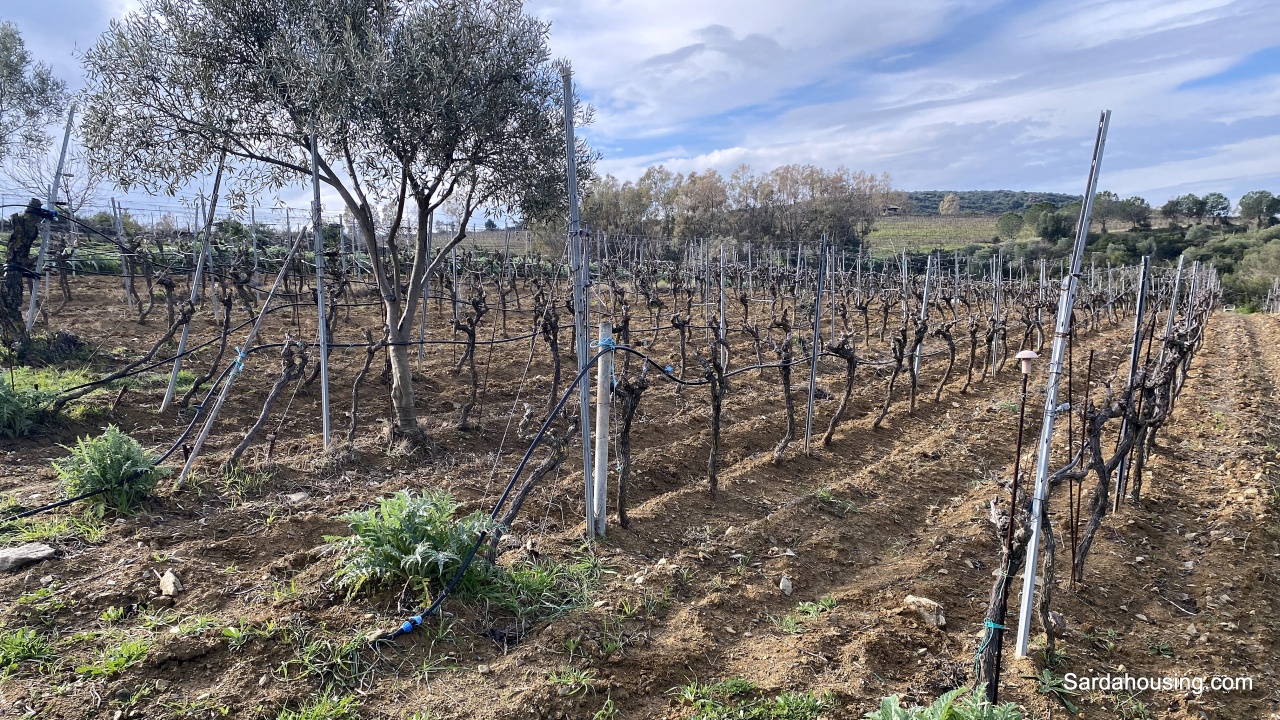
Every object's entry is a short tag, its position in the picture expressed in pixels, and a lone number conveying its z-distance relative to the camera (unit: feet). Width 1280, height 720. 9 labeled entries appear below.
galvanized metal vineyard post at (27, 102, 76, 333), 32.39
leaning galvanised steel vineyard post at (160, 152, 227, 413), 22.76
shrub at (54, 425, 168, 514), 15.99
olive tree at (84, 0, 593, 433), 19.56
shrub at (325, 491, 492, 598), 12.75
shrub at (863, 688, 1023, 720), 8.82
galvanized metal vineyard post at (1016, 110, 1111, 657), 10.80
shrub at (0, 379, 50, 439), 22.18
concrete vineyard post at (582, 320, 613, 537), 16.08
